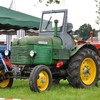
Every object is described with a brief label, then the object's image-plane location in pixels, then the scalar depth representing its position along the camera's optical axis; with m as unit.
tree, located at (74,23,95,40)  68.19
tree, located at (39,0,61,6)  17.54
